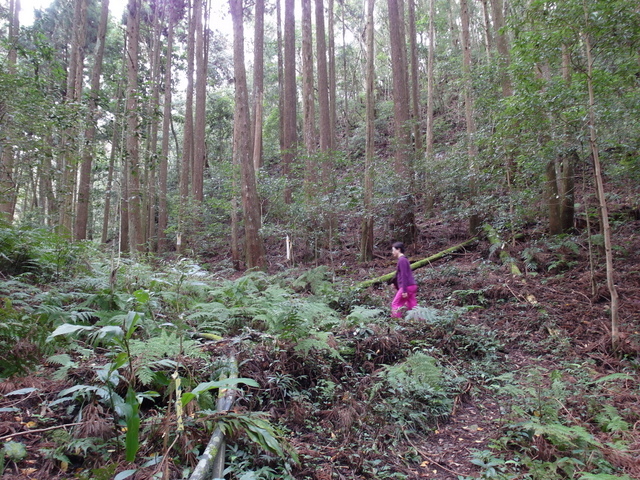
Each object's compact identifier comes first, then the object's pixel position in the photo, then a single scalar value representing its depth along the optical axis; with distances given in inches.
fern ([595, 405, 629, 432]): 127.4
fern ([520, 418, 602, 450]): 116.1
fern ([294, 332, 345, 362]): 154.8
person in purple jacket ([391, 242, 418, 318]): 267.6
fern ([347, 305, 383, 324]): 209.6
